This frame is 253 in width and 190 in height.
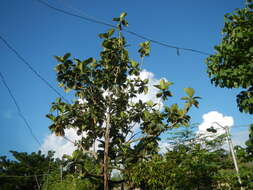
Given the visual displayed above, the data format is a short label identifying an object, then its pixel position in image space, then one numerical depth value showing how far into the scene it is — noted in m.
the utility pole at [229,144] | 5.08
